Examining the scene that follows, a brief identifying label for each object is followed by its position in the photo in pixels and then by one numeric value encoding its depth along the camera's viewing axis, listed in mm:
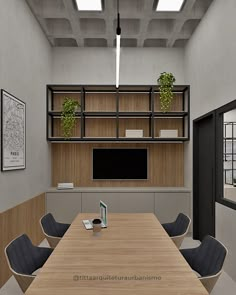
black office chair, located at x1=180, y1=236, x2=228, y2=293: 2295
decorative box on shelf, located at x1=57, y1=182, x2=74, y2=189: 6184
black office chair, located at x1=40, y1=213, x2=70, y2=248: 3674
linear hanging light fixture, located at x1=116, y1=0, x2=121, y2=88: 3273
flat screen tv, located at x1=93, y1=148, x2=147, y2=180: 6664
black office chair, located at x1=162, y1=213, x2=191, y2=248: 3645
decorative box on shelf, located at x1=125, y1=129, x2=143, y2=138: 6316
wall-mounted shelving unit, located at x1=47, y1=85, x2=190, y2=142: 6562
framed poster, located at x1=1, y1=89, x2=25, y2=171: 3756
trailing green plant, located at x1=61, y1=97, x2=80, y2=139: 6152
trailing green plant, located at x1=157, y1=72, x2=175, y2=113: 6188
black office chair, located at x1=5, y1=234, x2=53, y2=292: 2376
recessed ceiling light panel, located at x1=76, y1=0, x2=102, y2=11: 4648
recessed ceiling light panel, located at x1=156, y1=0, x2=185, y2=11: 4660
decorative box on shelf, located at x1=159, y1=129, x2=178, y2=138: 6312
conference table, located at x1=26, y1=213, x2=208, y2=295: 1861
